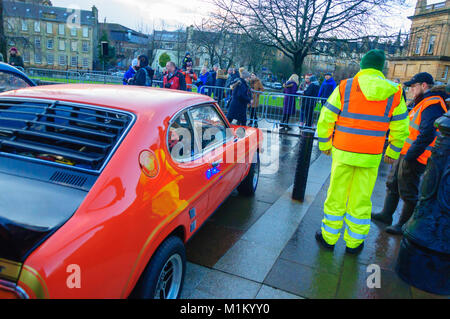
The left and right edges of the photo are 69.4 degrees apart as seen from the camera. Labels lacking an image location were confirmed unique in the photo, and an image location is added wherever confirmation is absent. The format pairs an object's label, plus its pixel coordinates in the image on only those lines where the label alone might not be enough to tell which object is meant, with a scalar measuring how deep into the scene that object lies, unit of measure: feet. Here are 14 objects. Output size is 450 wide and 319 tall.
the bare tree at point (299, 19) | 45.55
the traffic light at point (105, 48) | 54.95
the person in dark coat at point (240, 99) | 27.50
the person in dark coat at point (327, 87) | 34.86
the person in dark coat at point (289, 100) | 34.50
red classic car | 5.16
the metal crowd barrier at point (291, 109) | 33.73
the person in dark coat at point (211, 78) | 42.93
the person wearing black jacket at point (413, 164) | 11.93
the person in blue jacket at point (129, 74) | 33.77
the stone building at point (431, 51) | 169.48
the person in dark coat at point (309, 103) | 33.63
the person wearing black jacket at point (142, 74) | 28.25
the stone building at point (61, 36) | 220.43
